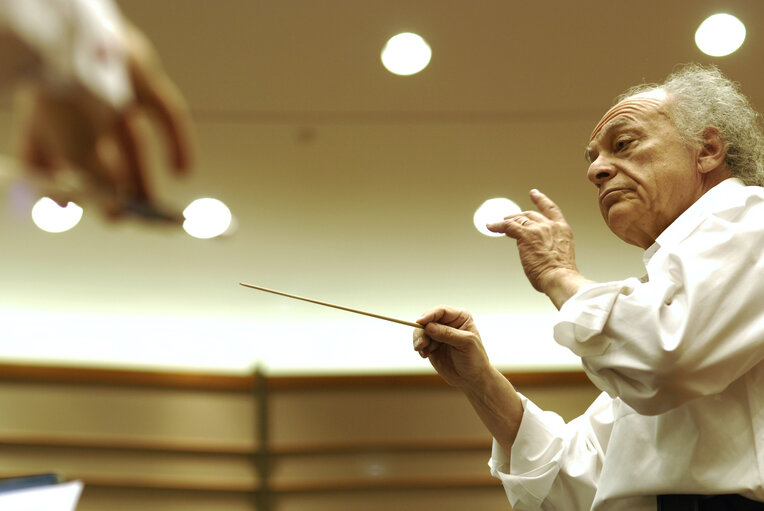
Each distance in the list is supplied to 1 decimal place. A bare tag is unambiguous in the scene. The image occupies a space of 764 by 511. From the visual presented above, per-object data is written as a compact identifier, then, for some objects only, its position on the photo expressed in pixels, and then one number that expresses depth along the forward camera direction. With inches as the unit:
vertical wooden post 176.2
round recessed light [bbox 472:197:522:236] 159.0
